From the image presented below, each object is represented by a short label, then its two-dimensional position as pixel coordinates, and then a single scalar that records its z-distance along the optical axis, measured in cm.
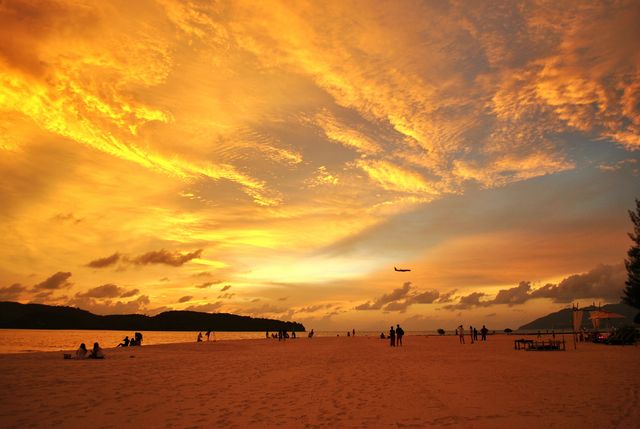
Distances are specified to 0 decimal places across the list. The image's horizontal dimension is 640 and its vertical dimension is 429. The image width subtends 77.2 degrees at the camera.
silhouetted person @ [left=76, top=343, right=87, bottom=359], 2386
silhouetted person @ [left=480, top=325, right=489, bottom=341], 5200
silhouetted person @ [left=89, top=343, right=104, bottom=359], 2448
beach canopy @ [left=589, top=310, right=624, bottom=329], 3909
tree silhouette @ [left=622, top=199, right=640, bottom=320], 5178
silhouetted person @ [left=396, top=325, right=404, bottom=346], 4068
